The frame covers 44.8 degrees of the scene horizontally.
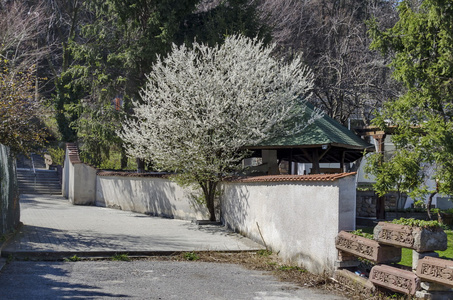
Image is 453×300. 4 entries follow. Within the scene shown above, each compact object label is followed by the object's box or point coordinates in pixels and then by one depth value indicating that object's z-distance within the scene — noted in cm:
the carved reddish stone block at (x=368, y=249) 788
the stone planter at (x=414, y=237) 707
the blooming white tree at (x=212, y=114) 1570
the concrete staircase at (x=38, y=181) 2762
